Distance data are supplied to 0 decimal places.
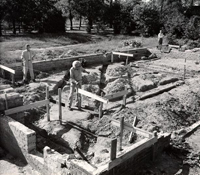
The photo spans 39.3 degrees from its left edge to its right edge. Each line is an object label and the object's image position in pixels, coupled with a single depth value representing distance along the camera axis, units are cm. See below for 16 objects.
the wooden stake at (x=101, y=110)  902
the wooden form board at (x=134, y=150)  593
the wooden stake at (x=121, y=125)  681
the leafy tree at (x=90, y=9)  2909
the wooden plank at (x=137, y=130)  700
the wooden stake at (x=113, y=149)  570
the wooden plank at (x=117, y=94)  931
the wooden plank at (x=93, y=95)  839
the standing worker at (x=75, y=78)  940
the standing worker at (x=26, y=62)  1196
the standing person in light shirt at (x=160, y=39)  2112
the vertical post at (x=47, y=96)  895
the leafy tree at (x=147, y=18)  2830
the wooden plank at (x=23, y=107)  795
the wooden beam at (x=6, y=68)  1139
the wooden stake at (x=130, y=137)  791
